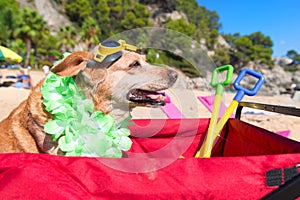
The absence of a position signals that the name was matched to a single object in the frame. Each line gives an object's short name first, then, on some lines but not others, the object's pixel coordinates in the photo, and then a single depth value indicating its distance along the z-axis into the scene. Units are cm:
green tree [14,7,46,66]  3284
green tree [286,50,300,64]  9462
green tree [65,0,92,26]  5497
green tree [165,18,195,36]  5983
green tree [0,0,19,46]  3350
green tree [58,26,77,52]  4088
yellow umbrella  1134
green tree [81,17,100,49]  4150
